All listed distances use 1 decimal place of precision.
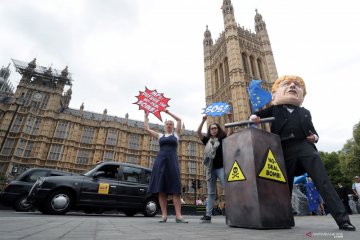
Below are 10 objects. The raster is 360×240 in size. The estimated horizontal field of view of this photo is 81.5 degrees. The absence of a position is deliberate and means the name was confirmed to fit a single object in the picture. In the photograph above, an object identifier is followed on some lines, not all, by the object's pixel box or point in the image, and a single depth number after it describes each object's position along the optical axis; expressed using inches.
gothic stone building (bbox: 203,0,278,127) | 1235.2
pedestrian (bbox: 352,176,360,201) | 363.9
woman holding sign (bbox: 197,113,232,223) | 169.3
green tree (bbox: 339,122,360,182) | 986.1
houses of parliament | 1074.7
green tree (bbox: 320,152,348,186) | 1374.5
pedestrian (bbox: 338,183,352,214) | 388.8
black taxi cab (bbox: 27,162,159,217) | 215.8
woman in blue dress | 145.2
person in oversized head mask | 99.0
